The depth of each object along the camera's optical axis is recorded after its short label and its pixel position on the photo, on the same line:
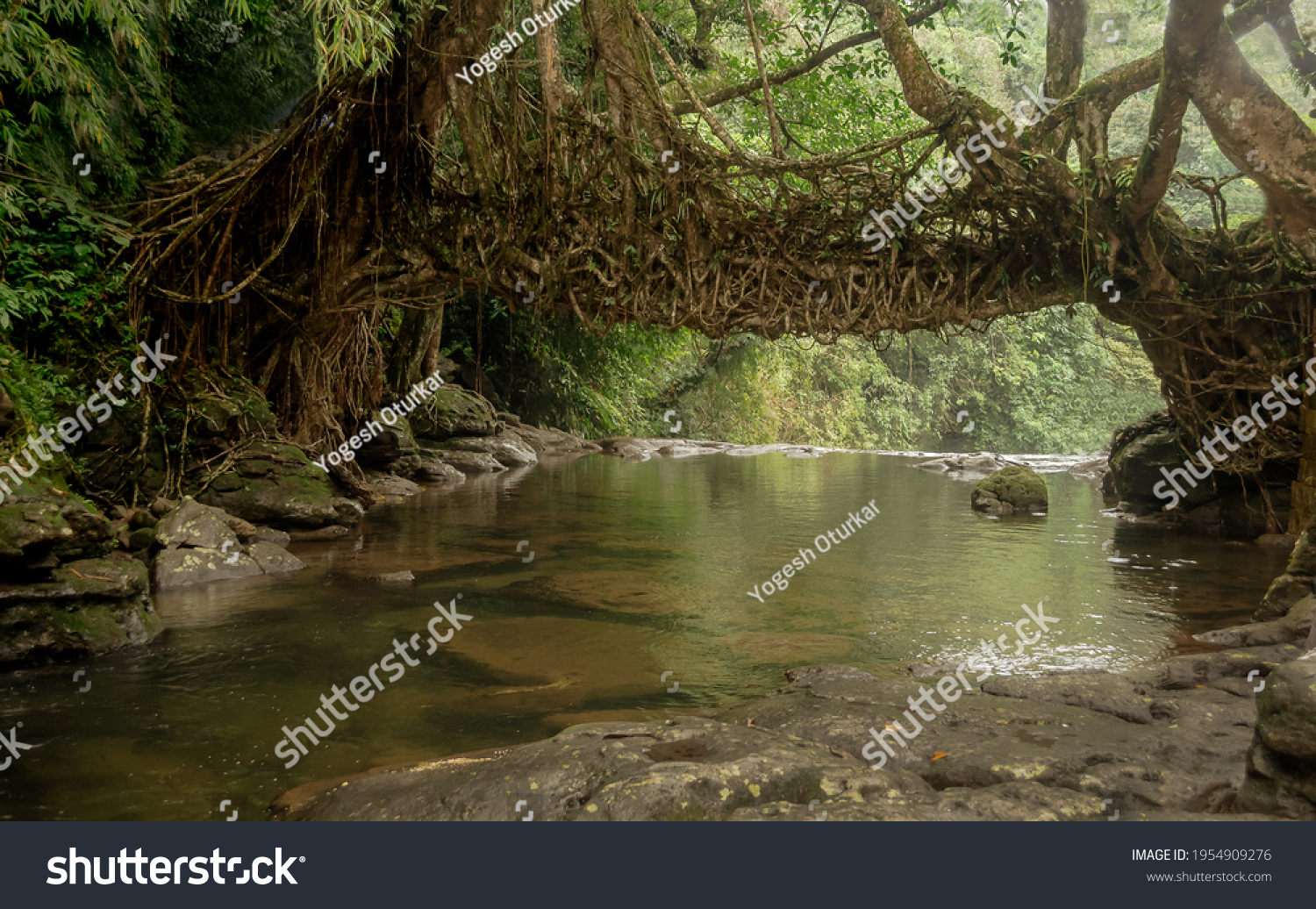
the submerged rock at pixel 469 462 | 14.01
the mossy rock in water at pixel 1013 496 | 10.92
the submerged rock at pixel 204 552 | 6.18
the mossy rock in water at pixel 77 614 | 4.39
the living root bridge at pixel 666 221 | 7.07
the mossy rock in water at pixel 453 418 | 14.25
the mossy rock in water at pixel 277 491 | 7.68
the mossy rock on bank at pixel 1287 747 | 2.29
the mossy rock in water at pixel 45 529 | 4.47
